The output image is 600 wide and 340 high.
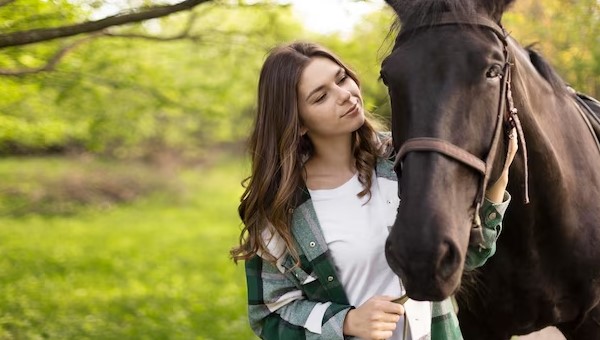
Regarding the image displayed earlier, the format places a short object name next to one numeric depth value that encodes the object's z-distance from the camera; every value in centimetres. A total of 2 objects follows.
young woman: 233
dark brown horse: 182
